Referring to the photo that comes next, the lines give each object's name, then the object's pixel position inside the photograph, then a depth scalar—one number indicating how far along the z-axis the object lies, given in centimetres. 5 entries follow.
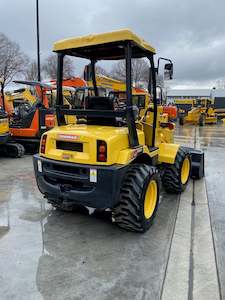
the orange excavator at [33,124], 753
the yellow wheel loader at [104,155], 294
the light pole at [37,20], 1231
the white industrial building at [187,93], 7195
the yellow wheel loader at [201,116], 1891
